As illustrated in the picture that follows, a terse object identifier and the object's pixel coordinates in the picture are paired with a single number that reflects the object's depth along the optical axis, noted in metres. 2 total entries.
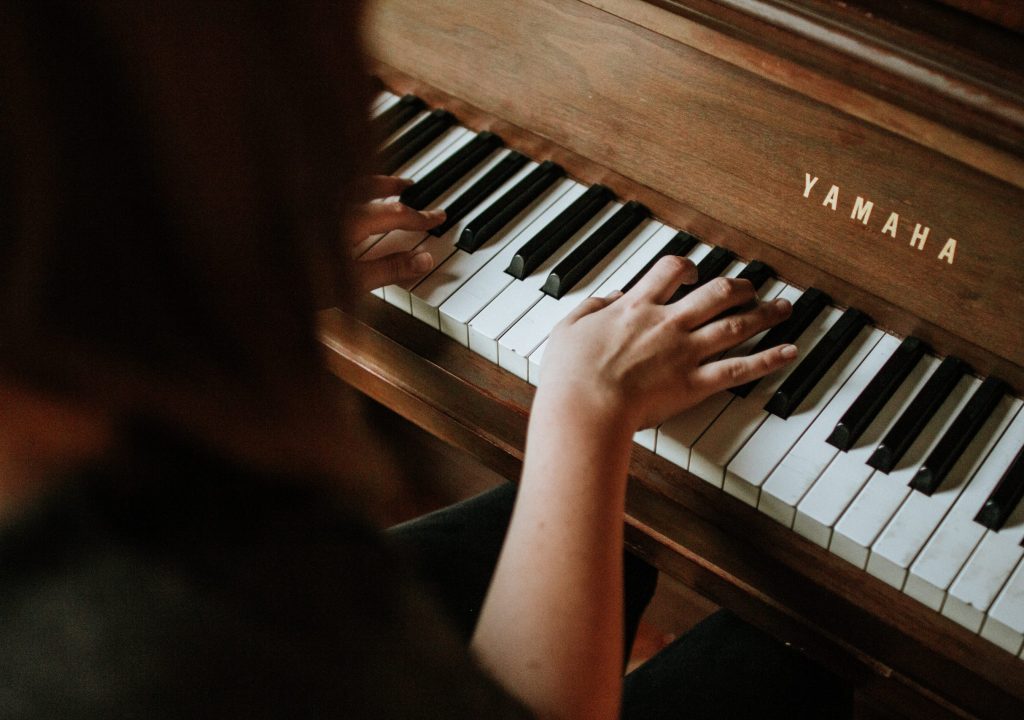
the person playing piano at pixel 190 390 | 0.54
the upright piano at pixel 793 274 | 1.06
